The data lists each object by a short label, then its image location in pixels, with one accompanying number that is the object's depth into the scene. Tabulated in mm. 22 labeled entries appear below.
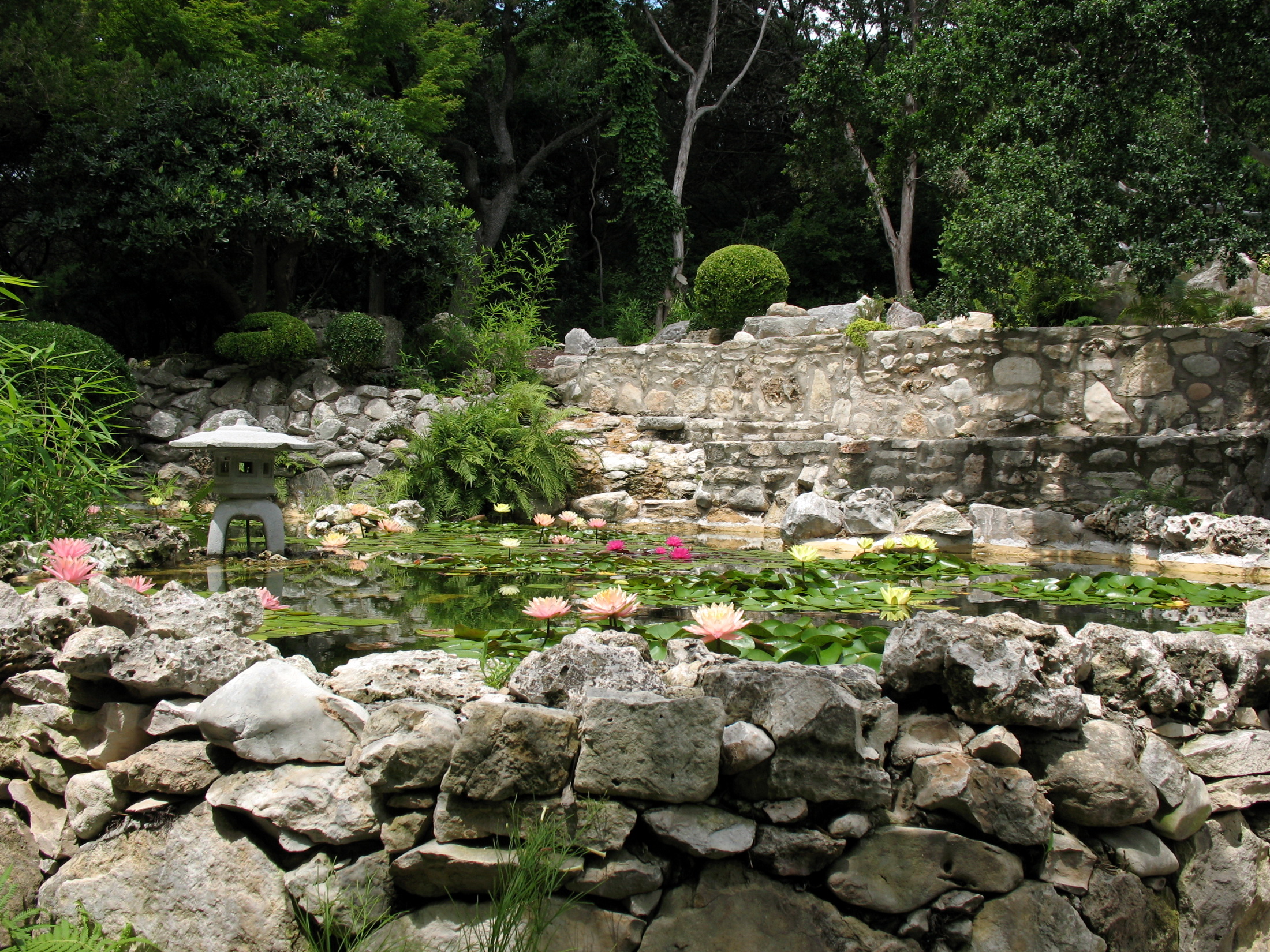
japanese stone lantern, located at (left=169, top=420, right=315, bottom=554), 4172
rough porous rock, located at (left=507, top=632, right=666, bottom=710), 1669
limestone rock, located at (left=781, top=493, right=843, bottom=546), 5277
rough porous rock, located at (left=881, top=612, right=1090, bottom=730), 1569
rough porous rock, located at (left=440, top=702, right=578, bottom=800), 1440
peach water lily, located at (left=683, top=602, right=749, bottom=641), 1809
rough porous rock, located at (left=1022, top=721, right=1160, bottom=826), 1539
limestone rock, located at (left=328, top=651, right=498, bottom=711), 1766
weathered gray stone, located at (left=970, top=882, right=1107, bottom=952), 1460
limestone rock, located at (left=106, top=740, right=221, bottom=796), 1604
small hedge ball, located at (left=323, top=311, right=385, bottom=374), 8992
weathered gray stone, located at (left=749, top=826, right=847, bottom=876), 1467
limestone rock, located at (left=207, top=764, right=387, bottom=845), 1513
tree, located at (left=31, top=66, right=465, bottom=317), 8711
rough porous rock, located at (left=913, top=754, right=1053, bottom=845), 1490
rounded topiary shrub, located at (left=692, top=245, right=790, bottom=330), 10234
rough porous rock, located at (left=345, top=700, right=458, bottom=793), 1483
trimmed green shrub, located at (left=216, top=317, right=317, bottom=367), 8602
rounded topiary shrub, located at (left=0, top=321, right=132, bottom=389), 6824
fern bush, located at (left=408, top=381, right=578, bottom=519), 6387
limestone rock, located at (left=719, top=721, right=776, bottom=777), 1479
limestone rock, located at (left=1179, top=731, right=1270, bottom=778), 1781
